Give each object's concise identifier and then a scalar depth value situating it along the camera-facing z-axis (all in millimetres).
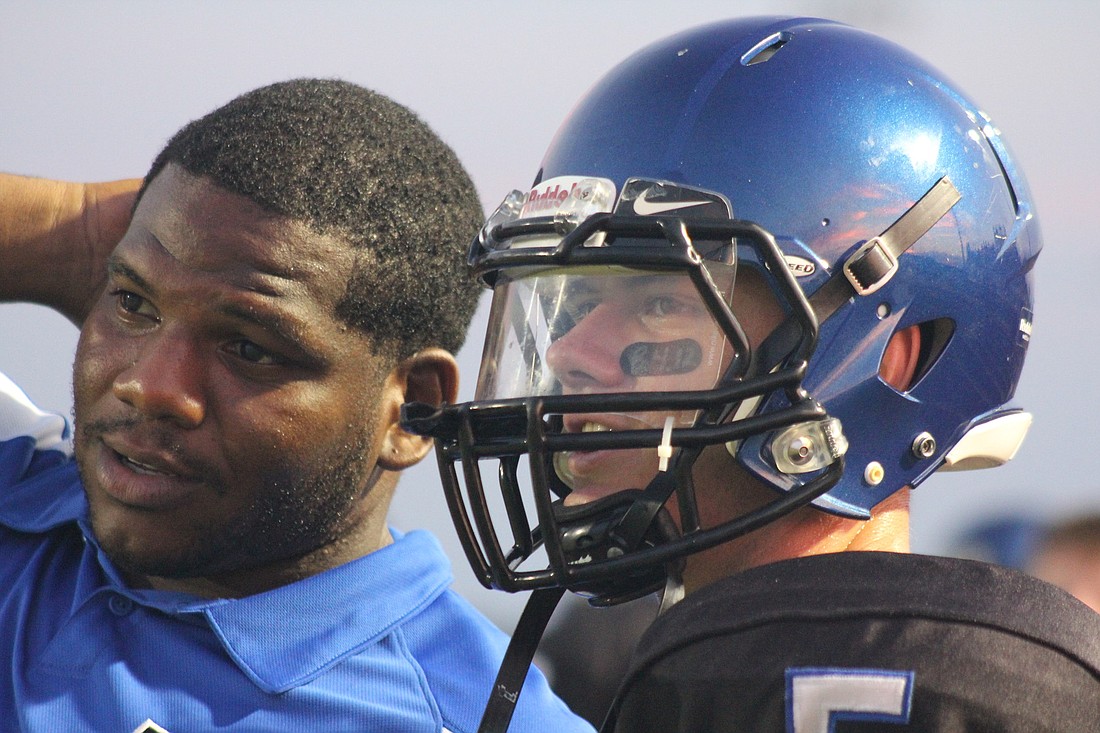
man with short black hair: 6383
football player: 6221
